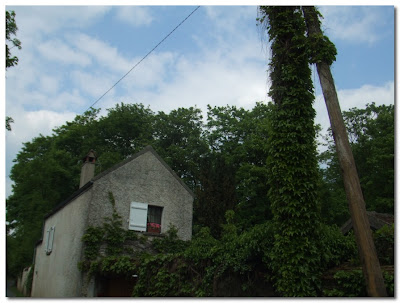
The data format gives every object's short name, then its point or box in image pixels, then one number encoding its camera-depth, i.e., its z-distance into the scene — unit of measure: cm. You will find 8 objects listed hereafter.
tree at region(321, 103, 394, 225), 2716
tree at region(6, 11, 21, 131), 1198
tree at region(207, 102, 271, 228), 2652
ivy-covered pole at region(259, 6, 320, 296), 803
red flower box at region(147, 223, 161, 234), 1717
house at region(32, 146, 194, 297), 1573
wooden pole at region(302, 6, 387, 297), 647
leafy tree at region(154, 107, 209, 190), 3102
